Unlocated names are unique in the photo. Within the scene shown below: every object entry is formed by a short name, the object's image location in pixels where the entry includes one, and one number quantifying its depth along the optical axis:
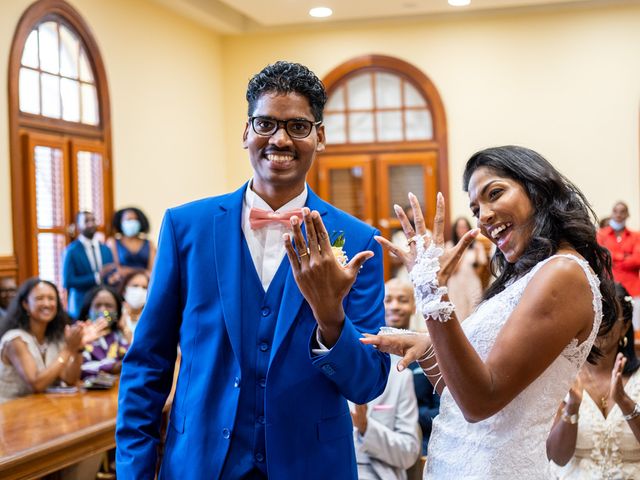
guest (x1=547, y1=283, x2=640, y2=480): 3.02
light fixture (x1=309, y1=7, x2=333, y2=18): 9.87
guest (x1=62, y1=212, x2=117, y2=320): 7.36
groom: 1.92
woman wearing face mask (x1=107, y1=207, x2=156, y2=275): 8.05
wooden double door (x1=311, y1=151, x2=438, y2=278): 10.70
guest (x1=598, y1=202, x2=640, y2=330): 8.45
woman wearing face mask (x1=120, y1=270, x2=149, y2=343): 6.04
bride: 1.87
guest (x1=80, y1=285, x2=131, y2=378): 4.96
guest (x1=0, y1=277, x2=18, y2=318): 6.62
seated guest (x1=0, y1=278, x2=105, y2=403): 4.58
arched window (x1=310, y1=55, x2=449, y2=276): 10.66
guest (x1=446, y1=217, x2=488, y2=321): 8.47
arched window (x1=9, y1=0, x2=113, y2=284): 7.25
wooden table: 3.04
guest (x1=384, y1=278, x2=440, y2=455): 4.01
